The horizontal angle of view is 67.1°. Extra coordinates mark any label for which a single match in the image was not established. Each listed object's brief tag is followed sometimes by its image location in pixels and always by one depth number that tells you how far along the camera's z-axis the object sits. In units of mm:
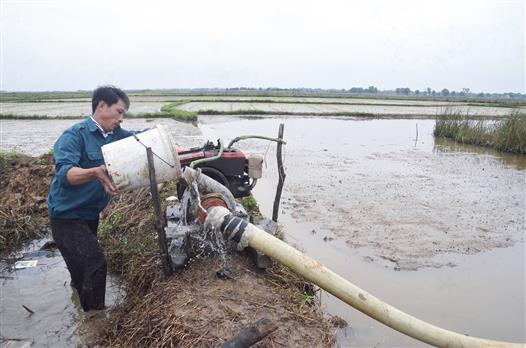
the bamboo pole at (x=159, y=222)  2807
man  3043
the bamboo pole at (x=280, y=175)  4000
